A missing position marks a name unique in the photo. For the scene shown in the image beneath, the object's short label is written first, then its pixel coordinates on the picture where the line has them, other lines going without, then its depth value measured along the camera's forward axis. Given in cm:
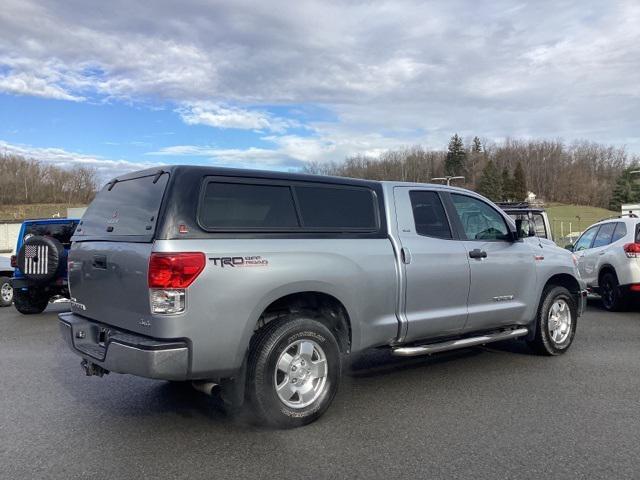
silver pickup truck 382
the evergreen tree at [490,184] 9512
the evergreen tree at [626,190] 8344
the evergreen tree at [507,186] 10156
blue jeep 894
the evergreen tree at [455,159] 10188
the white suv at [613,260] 955
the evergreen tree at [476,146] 12281
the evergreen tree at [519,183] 10400
